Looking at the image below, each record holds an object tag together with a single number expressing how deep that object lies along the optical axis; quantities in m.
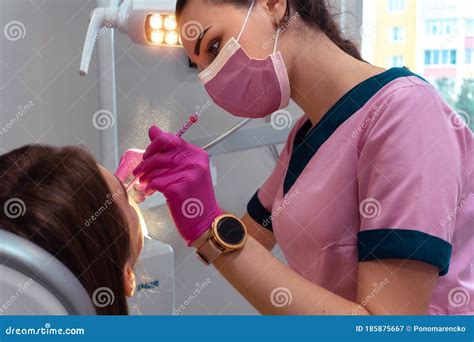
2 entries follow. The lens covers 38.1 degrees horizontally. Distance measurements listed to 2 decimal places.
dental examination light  1.33
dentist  1.01
